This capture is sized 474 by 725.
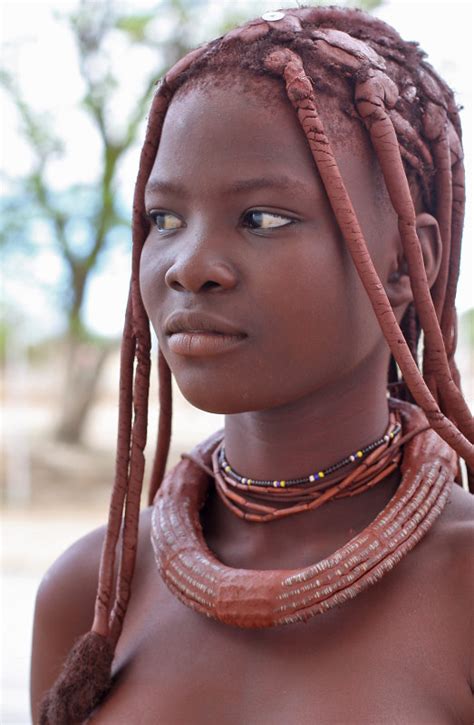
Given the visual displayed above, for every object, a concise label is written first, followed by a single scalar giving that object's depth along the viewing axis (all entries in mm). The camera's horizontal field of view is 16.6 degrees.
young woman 814
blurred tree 7262
